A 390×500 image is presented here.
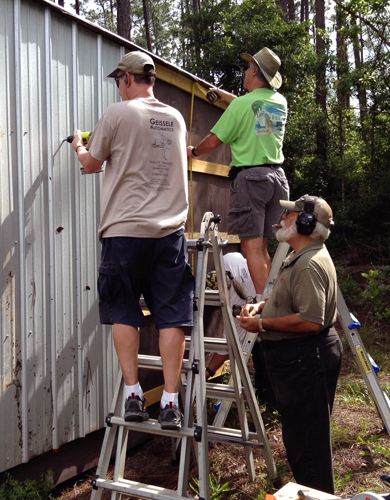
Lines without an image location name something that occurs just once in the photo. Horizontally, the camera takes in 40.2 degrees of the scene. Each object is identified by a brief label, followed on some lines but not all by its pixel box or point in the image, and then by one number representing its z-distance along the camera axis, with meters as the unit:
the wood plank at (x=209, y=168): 5.07
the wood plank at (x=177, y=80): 4.40
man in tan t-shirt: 2.72
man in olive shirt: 2.83
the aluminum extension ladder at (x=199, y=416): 2.64
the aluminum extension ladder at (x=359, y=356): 3.76
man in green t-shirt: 3.84
